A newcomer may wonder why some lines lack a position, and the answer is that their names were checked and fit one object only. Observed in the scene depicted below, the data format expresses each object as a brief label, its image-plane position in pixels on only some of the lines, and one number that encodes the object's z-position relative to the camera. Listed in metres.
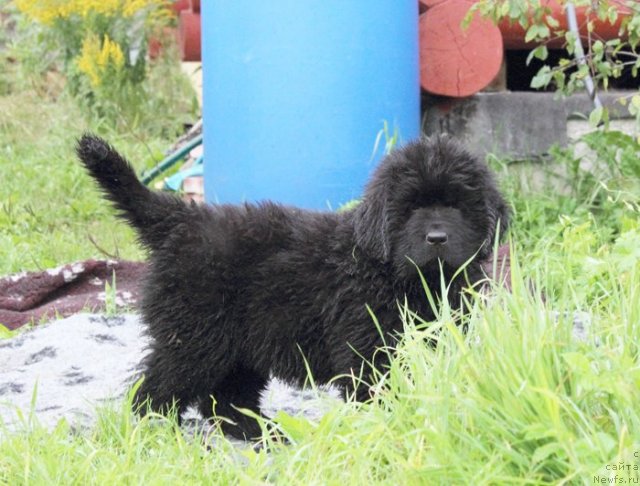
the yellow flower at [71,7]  8.85
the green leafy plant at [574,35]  4.59
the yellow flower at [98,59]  8.47
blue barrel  5.53
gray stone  6.04
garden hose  7.09
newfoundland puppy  3.27
